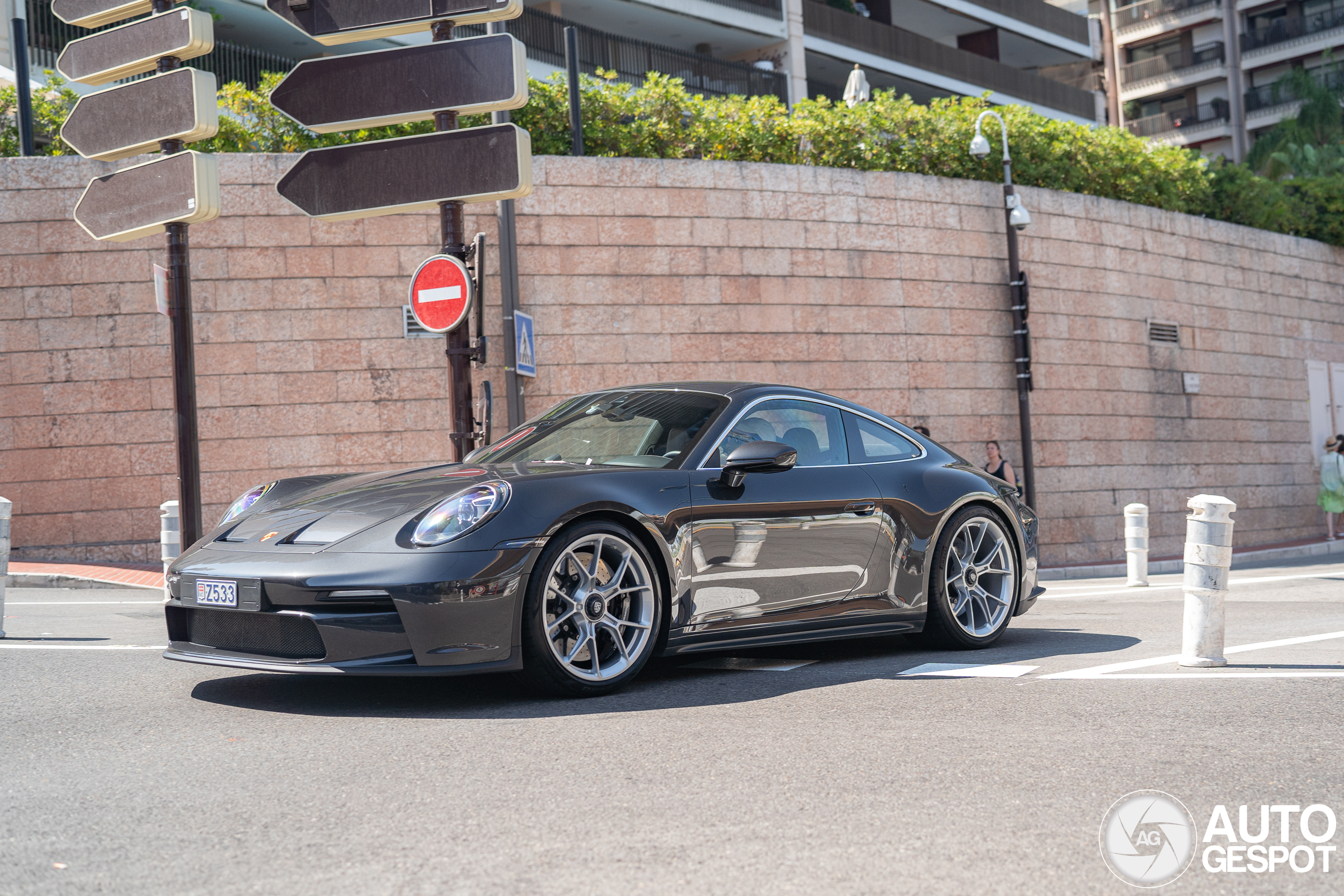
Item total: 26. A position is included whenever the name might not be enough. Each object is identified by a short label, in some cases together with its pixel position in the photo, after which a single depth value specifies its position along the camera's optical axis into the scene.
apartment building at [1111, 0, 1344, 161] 51.88
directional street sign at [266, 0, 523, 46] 9.08
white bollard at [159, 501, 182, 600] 9.87
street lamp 17.25
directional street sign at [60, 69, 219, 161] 9.05
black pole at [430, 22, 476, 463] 9.09
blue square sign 10.91
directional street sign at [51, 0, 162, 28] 9.52
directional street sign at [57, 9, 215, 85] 9.09
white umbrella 19.44
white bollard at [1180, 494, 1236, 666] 5.43
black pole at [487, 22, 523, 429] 14.07
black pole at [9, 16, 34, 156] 14.11
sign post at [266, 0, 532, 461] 8.95
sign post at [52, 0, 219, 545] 9.07
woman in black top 15.66
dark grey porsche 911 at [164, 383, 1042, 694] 4.59
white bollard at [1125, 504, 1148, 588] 12.38
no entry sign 8.77
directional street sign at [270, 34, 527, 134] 8.98
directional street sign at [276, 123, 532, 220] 8.96
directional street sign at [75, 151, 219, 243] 9.03
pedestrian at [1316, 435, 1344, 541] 20.23
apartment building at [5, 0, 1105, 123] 24.09
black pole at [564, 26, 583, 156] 15.46
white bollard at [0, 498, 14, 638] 7.45
